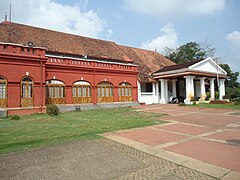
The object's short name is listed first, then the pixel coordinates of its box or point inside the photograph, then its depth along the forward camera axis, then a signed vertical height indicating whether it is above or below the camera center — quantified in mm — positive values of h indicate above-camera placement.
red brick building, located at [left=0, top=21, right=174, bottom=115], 13211 +2178
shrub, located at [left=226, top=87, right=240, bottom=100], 23942 -148
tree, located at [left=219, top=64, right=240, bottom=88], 42688 +3409
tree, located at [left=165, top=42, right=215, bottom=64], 42469 +9267
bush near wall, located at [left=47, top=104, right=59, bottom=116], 12992 -983
